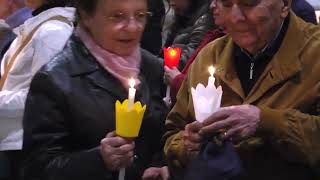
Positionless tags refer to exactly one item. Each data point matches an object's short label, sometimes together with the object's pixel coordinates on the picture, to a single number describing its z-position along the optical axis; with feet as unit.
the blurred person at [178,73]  11.78
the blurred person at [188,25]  13.84
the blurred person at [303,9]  11.95
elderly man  7.41
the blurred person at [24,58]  10.77
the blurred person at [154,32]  15.88
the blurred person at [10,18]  13.09
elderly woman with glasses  7.97
